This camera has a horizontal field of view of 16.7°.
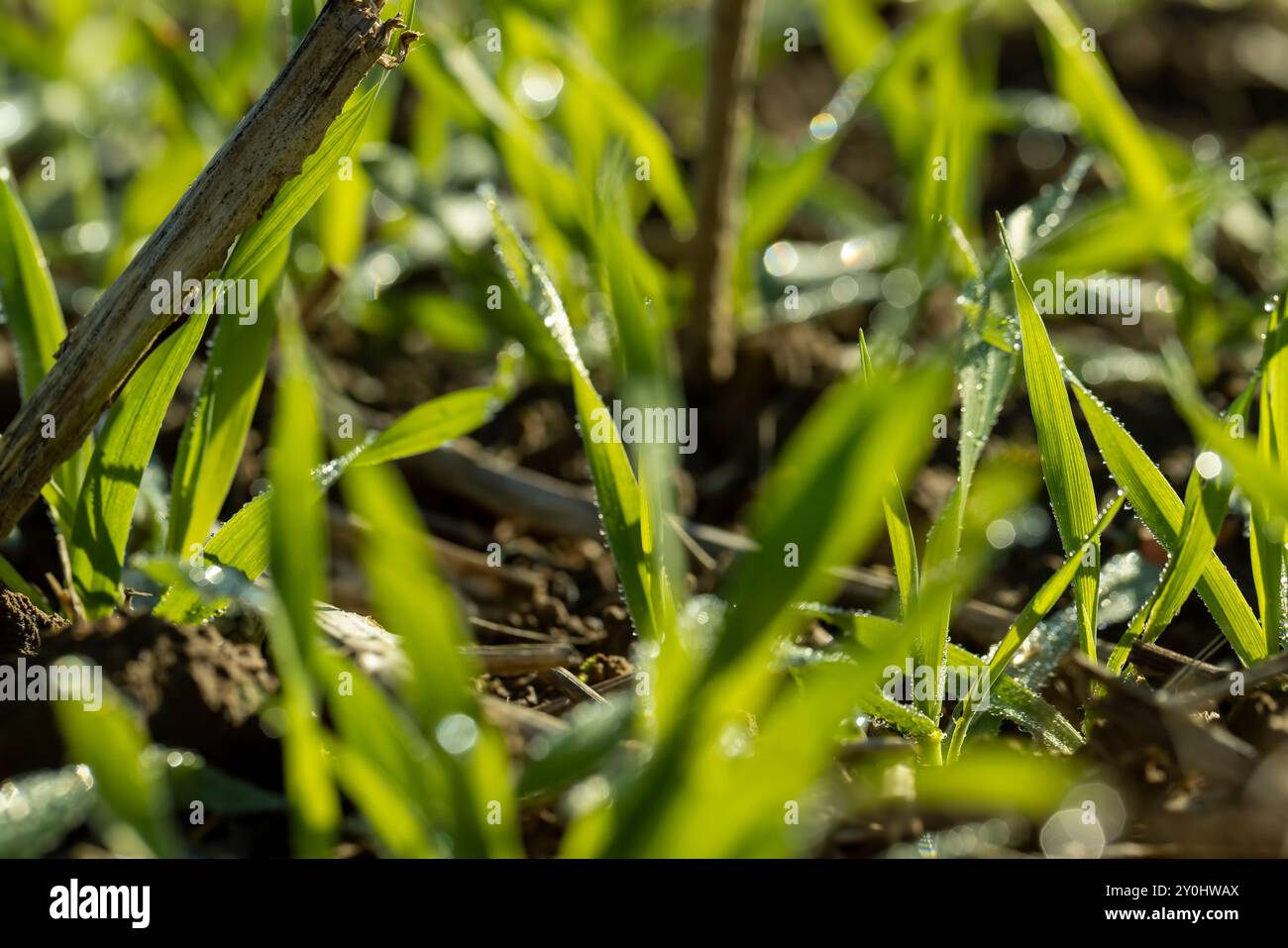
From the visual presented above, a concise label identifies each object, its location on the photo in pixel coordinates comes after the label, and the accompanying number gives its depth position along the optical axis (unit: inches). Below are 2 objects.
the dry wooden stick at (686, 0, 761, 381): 33.8
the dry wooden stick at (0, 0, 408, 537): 28.4
